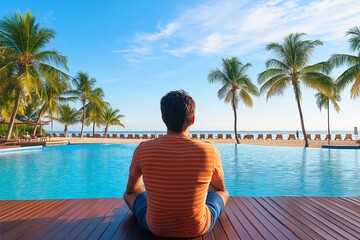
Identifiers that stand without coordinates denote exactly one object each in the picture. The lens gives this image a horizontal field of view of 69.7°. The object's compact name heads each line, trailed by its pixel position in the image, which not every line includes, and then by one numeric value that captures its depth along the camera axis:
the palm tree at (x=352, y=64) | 14.09
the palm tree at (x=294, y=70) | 16.72
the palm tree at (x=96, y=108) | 29.52
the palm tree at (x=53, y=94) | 17.59
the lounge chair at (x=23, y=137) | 19.31
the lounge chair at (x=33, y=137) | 20.44
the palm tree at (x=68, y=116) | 32.75
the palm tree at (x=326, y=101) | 21.47
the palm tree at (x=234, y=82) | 22.12
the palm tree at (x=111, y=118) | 35.42
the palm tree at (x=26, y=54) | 15.11
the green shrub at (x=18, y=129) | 21.94
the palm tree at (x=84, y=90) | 28.36
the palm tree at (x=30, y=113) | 27.87
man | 1.77
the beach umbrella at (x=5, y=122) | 19.17
